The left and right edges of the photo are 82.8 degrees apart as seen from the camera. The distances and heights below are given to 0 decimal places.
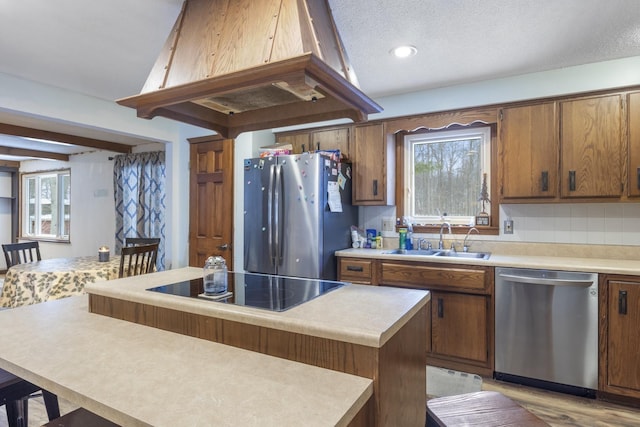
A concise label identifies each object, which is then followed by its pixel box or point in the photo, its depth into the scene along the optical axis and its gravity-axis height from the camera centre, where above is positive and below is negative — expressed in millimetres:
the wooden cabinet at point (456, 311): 2697 -744
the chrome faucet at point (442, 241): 3303 -251
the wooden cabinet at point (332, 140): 3574 +734
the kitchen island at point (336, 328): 1045 -388
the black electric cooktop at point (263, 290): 1360 -334
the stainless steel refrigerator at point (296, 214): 3107 -8
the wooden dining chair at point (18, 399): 1405 -773
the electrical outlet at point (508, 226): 3096 -107
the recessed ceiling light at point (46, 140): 4629 +957
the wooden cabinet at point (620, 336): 2275 -776
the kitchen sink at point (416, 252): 3180 -346
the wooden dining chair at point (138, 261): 3146 -442
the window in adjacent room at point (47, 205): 6715 +150
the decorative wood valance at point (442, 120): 3023 +822
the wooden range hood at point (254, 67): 1272 +561
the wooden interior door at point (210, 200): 3891 +146
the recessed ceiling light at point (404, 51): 2434 +1111
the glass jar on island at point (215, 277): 1500 -268
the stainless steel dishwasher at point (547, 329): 2375 -789
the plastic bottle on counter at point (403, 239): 3395 -241
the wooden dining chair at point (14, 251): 3469 -380
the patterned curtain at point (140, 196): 5062 +248
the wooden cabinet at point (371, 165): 3391 +458
